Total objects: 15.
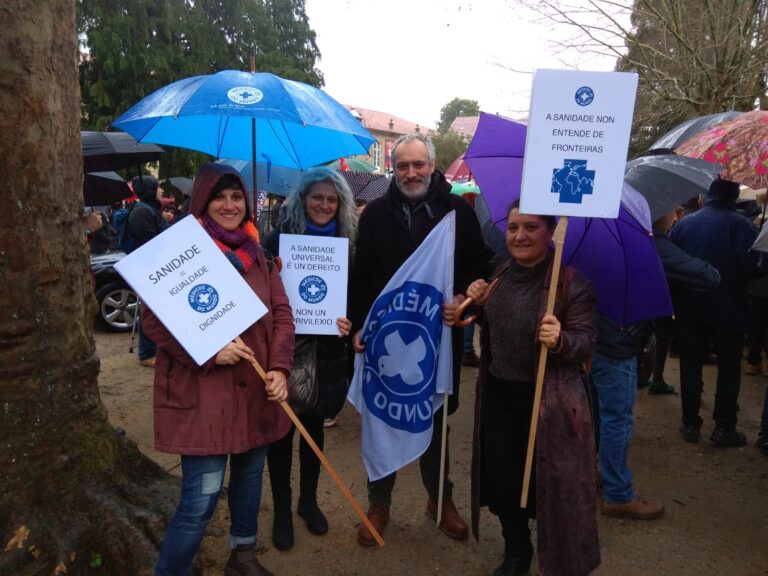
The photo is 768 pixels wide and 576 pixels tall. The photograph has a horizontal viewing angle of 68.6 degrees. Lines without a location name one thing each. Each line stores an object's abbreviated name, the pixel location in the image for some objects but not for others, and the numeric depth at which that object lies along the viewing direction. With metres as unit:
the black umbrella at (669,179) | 2.75
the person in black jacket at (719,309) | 4.04
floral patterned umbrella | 3.26
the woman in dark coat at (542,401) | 2.25
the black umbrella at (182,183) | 8.79
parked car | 7.48
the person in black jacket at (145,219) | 5.72
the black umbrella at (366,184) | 9.74
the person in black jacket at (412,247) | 2.84
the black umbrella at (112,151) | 5.46
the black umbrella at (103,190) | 6.38
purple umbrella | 2.36
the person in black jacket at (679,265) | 2.96
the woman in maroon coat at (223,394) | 2.11
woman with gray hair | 2.79
